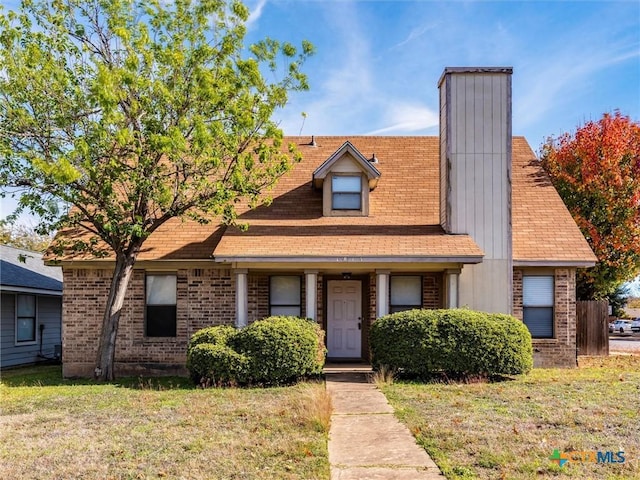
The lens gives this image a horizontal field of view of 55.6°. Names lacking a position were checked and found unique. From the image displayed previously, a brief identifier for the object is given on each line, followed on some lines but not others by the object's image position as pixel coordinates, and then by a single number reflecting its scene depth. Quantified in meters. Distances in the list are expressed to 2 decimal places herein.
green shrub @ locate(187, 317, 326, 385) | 11.92
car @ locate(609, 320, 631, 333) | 37.53
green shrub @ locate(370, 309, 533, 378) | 12.10
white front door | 15.86
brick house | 14.55
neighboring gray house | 17.77
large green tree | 11.80
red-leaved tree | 20.77
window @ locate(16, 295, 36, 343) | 18.48
